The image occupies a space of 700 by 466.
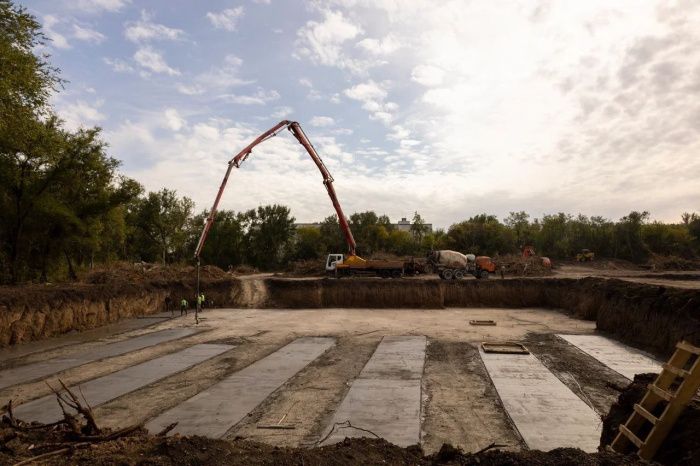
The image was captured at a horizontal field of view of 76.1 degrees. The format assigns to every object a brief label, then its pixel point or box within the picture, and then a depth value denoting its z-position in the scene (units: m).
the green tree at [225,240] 63.25
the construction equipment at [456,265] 33.34
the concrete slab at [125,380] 10.37
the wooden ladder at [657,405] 5.65
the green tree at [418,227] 69.75
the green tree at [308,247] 58.82
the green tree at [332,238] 58.75
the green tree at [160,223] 54.19
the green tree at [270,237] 62.25
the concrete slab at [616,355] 13.61
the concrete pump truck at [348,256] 31.67
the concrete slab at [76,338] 17.56
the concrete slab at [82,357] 13.96
